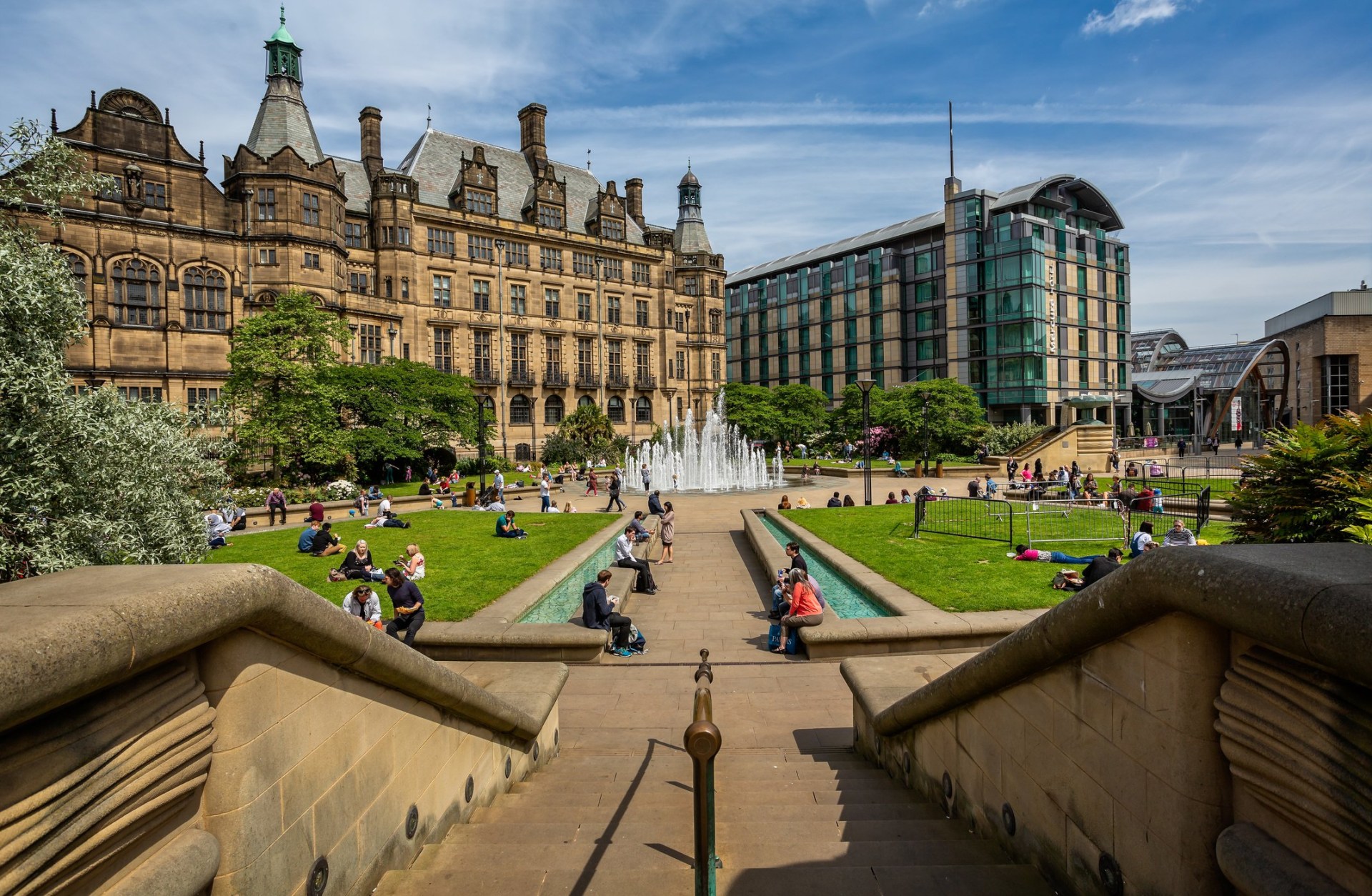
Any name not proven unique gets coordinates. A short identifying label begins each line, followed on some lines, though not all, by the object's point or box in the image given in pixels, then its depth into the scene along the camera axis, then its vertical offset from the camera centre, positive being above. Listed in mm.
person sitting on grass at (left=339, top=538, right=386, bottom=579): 14547 -2428
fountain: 40688 -1393
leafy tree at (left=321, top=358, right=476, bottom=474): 37375 +1977
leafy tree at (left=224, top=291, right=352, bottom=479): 32469 +2785
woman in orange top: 10273 -2405
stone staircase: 3740 -2485
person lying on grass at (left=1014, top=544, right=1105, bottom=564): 15196 -2487
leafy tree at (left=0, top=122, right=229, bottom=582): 8883 +95
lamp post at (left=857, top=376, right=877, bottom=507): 27344 +215
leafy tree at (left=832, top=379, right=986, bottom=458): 53969 +1698
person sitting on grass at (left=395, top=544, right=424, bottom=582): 13336 -2168
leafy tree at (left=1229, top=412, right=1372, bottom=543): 7812 -588
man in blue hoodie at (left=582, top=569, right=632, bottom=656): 10648 -2522
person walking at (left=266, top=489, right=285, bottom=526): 25375 -1894
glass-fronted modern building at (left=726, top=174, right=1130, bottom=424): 66500 +13365
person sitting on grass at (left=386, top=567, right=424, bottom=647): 9672 -2115
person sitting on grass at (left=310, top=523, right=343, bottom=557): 18062 -2422
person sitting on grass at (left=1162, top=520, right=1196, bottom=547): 14992 -2110
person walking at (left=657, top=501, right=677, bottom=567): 18500 -2324
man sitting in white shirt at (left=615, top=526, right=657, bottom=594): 14914 -2479
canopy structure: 70625 +5678
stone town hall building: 37969 +12237
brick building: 62688 +6872
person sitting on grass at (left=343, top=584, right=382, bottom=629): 9789 -2148
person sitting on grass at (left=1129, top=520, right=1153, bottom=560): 13568 -1979
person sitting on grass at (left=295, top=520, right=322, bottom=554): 18375 -2379
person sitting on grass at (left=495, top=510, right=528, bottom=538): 20859 -2385
